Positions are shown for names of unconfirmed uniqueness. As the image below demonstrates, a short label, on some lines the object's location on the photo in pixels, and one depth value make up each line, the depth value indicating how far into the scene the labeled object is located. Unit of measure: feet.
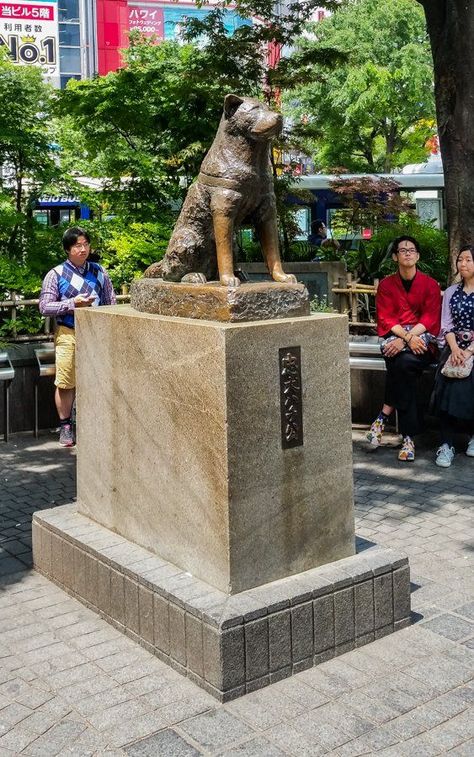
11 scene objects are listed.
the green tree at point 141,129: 39.96
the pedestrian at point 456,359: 25.20
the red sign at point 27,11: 149.48
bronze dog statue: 14.44
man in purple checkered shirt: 25.86
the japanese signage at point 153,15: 165.89
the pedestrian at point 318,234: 58.03
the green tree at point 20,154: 35.01
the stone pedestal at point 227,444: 13.23
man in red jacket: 25.62
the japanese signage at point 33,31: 149.18
